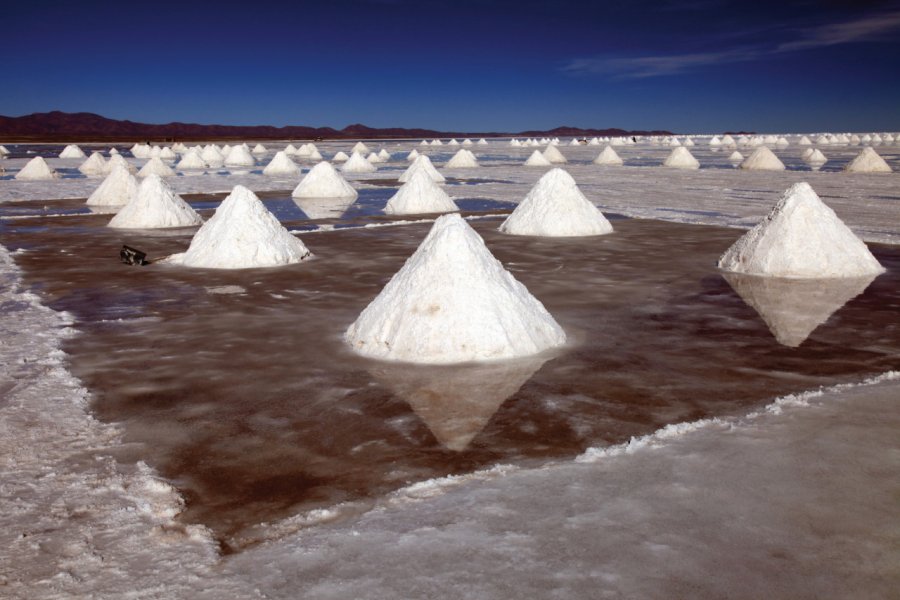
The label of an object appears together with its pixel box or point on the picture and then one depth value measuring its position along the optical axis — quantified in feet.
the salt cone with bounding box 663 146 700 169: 97.55
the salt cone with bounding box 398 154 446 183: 72.13
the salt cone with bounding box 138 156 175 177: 84.66
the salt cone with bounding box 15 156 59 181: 80.45
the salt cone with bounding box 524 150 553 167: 104.42
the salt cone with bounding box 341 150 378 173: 94.22
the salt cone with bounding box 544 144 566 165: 114.52
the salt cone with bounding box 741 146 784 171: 88.84
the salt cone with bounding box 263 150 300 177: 89.56
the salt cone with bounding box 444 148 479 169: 100.48
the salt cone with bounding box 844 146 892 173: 79.71
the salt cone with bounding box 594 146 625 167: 108.27
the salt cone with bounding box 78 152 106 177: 91.91
